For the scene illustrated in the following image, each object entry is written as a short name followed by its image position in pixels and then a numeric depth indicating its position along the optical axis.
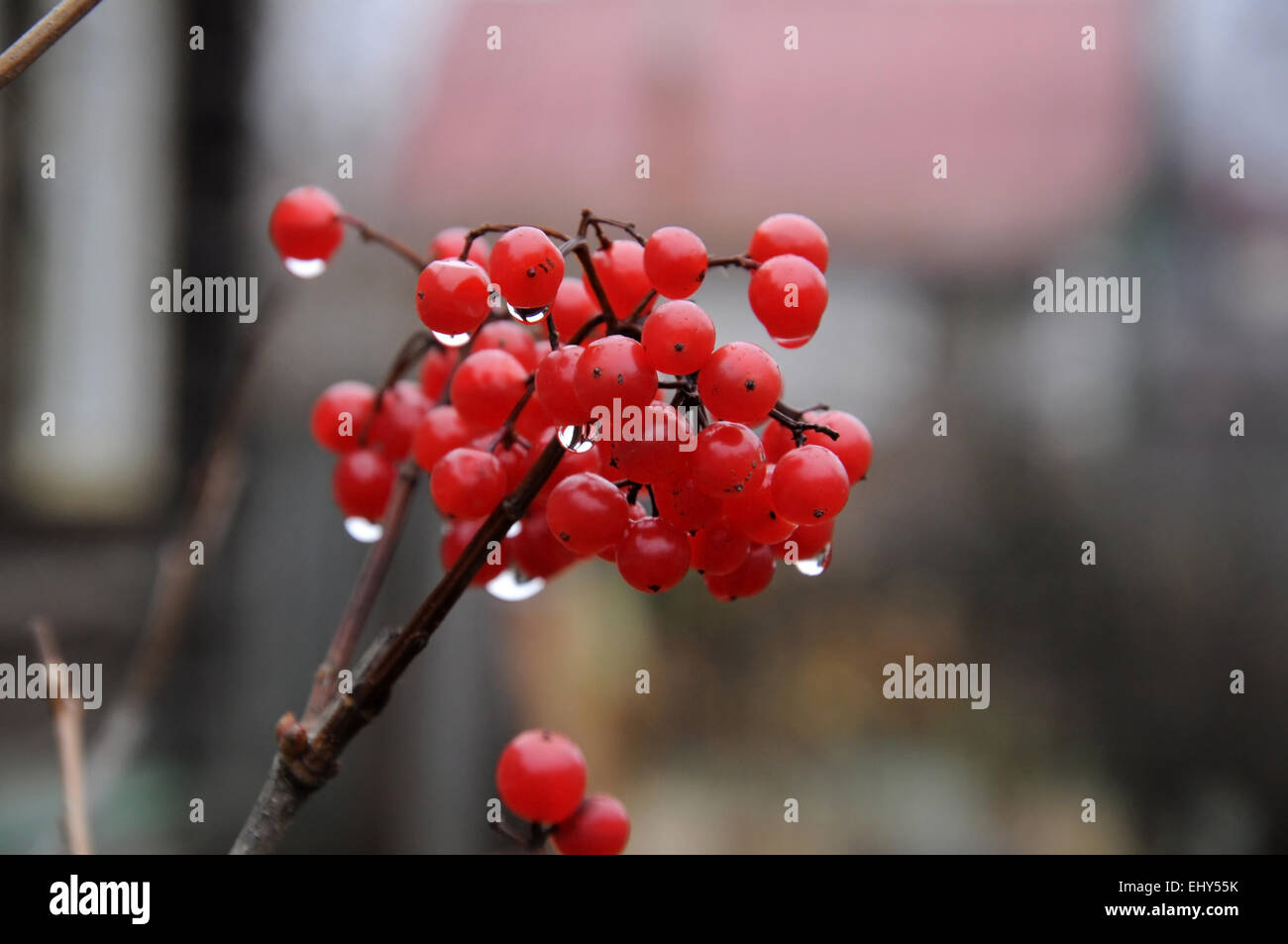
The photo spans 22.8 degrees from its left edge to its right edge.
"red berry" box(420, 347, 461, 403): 0.37
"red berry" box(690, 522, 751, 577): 0.35
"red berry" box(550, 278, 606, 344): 0.35
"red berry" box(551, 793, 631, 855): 0.35
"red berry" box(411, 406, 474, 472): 0.35
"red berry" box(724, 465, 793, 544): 0.34
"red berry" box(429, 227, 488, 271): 0.36
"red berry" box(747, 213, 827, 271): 0.35
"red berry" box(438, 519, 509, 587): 0.36
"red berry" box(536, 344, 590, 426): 0.33
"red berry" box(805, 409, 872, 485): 0.35
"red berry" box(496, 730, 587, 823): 0.35
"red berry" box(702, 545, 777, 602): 0.35
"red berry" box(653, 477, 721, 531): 0.34
